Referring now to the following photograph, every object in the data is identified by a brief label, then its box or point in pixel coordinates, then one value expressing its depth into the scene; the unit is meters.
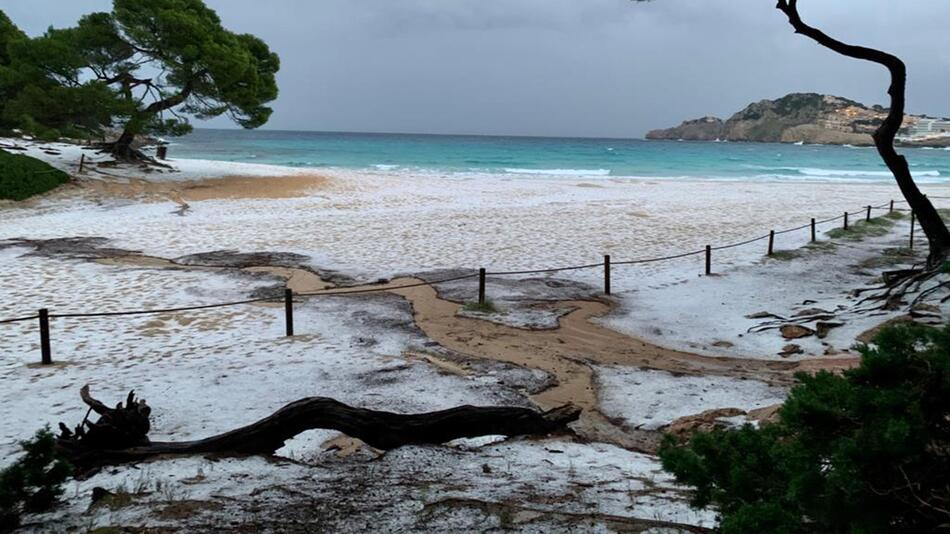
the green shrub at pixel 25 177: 22.41
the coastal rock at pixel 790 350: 8.74
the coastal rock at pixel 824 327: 9.23
